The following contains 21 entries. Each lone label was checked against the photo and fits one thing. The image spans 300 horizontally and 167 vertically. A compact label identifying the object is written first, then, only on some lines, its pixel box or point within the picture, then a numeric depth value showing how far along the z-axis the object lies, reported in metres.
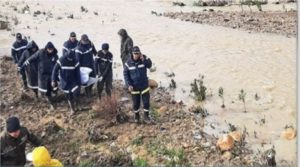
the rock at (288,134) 9.29
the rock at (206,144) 8.93
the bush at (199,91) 11.18
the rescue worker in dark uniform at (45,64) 10.28
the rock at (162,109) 10.35
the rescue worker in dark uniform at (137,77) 9.27
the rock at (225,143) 8.63
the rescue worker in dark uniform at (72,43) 10.83
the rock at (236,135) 8.99
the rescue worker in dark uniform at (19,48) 11.52
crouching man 6.77
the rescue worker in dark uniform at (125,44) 11.03
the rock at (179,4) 23.12
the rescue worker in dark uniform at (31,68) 10.73
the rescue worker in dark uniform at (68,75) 9.84
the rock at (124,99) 10.91
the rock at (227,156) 8.43
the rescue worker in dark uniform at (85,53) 10.62
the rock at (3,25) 18.36
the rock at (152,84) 11.93
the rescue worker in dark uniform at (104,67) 10.34
